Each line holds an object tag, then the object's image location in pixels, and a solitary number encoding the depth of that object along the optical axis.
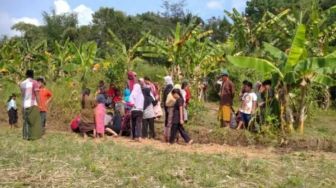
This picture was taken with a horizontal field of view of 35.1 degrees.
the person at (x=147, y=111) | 11.23
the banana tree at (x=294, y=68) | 10.35
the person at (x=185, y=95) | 11.94
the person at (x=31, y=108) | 9.72
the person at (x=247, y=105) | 11.16
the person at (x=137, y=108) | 10.70
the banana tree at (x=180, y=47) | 16.73
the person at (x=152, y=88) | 11.63
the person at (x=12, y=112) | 13.78
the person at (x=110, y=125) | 11.79
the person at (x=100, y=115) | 11.36
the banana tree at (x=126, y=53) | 18.88
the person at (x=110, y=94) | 13.34
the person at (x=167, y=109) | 10.62
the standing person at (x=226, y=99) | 11.75
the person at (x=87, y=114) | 11.36
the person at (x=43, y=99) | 11.07
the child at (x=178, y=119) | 10.47
